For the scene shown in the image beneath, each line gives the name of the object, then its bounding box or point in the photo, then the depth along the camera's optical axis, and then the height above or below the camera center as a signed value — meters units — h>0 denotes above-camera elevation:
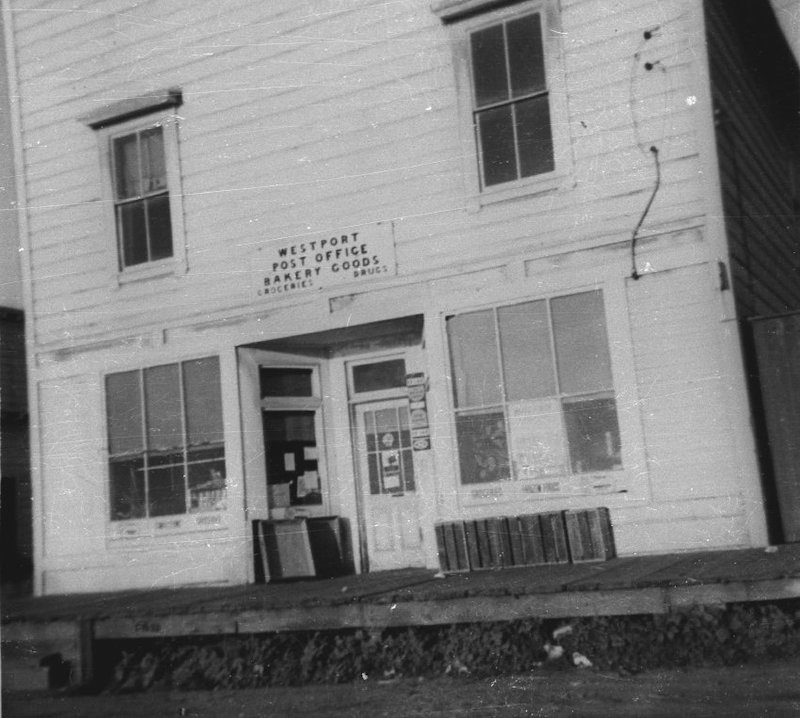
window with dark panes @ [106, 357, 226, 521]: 9.88 +0.60
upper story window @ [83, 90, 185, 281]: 10.18 +3.45
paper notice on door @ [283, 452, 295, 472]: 9.82 +0.25
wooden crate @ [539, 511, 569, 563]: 7.98 -0.62
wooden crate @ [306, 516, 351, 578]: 9.51 -0.63
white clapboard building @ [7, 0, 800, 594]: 7.89 +1.97
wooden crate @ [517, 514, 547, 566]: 8.05 -0.63
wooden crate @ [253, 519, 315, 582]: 9.34 -0.61
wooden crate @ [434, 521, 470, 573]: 8.29 -0.66
